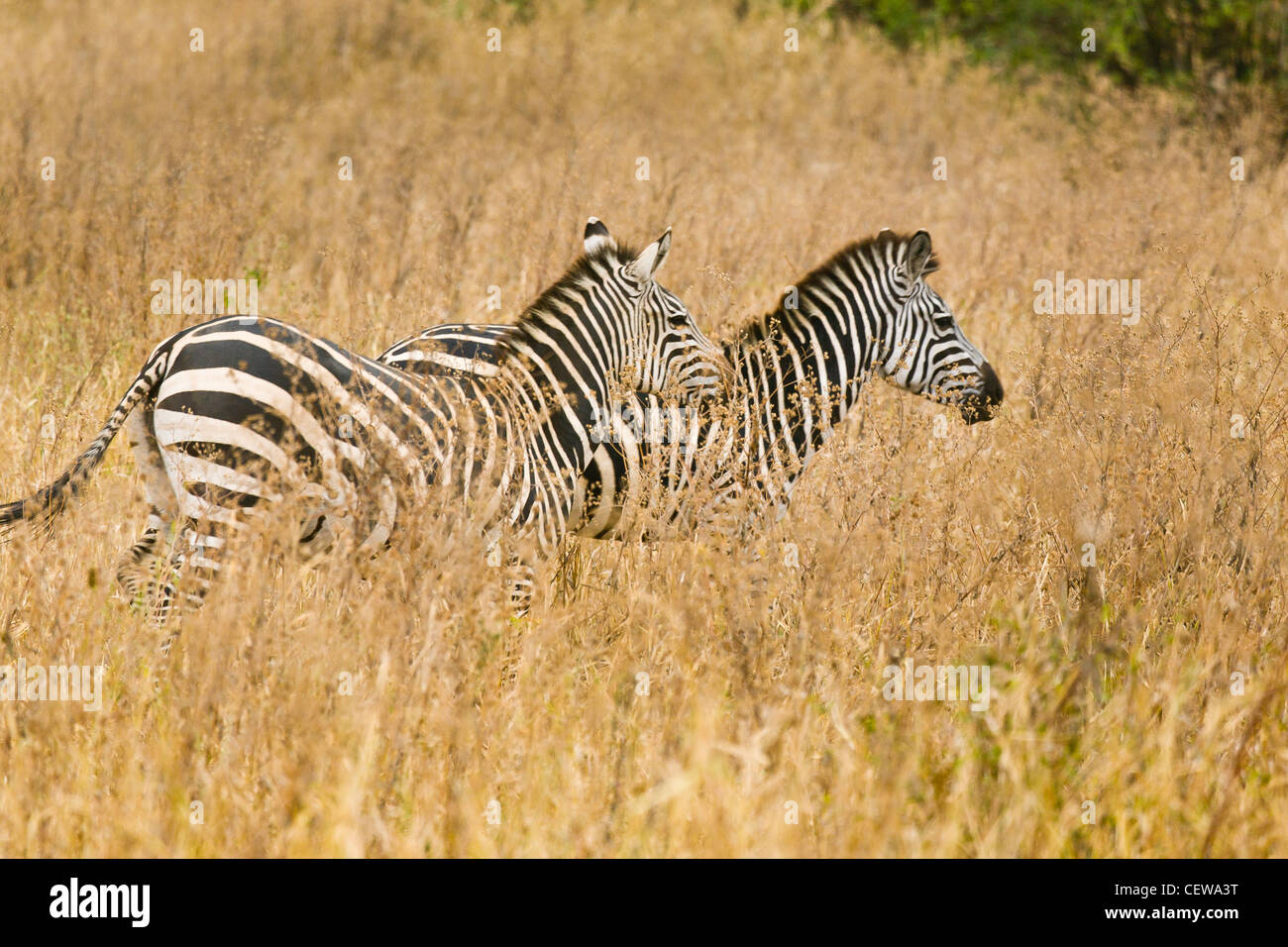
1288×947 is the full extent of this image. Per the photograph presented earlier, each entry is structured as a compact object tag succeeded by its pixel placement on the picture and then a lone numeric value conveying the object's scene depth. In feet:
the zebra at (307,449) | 21.74
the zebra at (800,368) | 27.58
